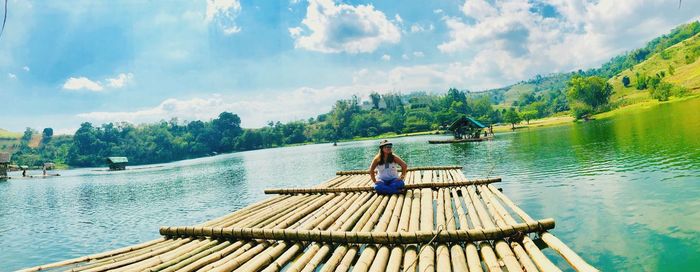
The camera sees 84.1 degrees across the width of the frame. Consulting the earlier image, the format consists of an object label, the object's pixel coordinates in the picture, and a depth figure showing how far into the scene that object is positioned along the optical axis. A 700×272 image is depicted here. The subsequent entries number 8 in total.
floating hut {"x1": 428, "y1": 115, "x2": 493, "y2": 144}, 62.75
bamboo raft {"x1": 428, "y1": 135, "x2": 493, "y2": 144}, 61.45
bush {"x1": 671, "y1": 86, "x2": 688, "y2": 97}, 103.56
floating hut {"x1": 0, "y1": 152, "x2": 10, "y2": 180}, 67.97
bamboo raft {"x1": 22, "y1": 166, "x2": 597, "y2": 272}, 6.01
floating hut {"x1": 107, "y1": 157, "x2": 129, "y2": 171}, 87.56
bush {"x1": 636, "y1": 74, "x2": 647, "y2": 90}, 145.96
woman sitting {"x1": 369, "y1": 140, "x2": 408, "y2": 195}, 11.71
